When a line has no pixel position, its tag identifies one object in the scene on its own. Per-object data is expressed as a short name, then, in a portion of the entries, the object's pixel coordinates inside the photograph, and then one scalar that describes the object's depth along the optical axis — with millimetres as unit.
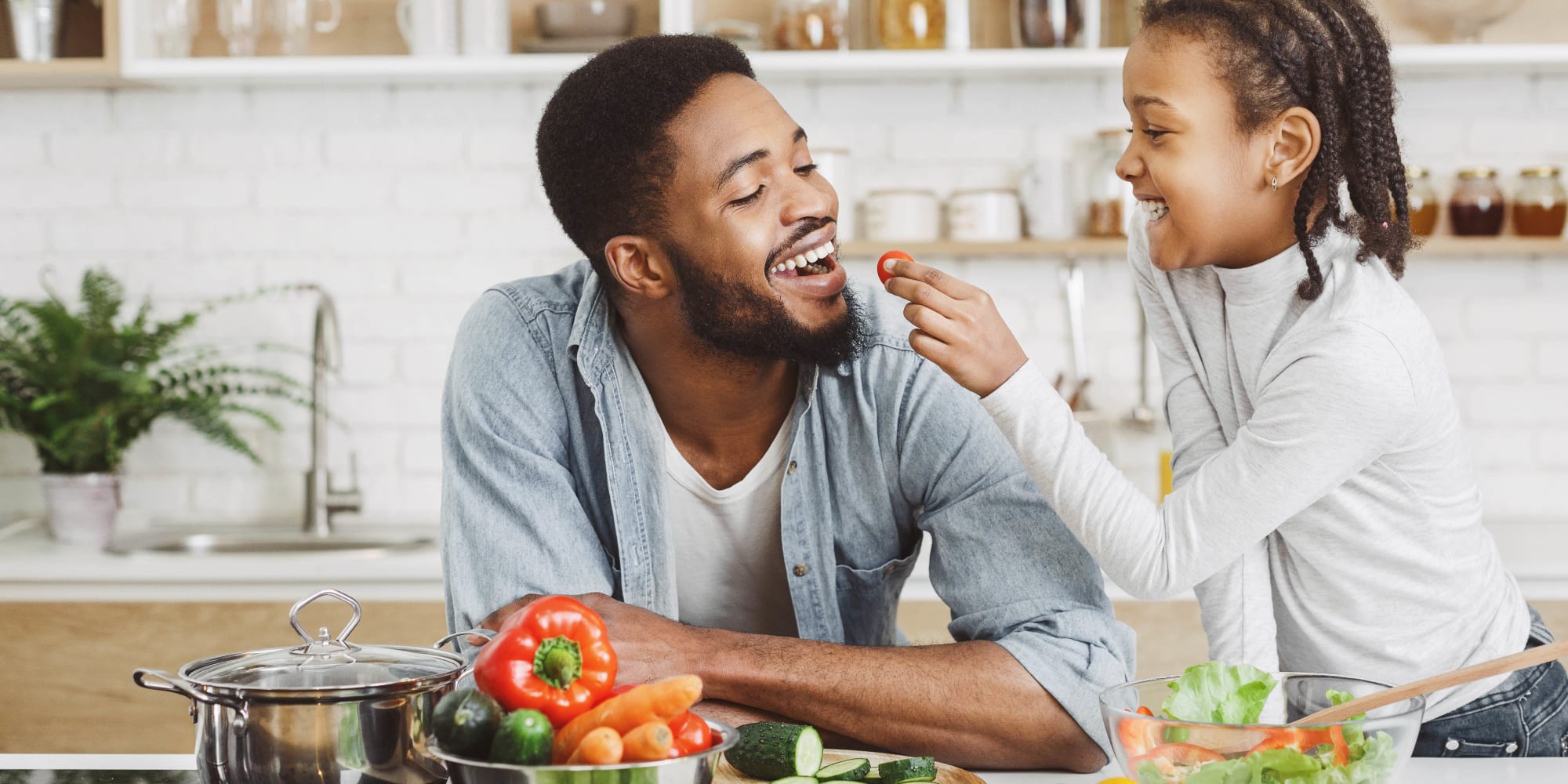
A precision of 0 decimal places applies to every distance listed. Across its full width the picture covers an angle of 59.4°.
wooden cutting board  1212
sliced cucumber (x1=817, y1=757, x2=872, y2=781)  1154
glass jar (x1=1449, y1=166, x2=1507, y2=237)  2930
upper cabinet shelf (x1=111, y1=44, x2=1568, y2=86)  2785
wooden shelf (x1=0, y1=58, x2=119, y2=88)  2896
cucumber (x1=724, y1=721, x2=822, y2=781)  1148
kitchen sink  2955
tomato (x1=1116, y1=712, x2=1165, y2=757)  1017
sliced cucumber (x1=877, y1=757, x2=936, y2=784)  1141
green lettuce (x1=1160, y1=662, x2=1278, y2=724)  1089
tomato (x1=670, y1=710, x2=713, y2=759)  991
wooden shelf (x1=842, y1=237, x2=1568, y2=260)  2896
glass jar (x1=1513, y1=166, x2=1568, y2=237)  2912
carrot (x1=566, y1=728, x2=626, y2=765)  950
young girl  1386
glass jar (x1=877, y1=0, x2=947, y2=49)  2857
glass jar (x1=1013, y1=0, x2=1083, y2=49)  2857
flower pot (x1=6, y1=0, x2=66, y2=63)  2961
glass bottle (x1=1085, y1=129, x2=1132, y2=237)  2971
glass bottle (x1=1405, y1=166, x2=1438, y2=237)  2922
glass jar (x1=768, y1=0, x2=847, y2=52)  2873
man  1523
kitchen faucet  3111
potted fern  2881
